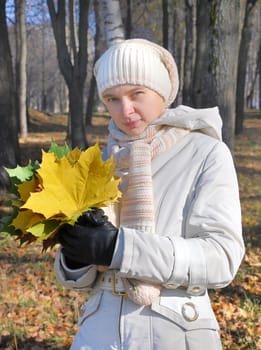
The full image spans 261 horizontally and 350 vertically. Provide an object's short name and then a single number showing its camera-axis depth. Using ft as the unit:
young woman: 5.08
